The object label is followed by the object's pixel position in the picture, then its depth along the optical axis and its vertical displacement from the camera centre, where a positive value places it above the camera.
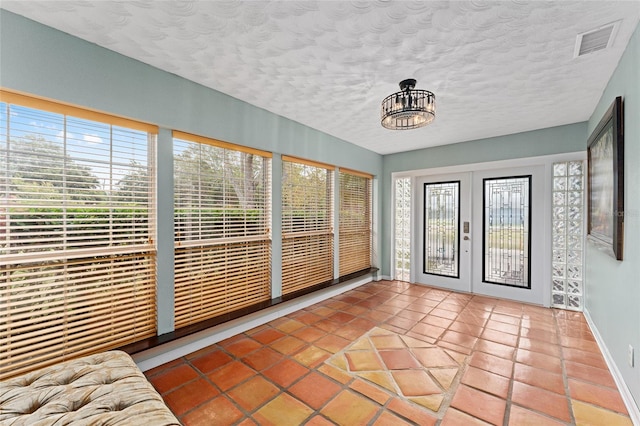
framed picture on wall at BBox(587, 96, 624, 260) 1.99 +0.25
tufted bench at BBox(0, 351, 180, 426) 1.23 -0.92
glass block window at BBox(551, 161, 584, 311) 3.60 -0.31
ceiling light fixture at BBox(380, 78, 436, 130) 2.20 +0.85
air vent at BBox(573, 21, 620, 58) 1.78 +1.19
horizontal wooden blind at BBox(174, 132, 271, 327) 2.58 -0.17
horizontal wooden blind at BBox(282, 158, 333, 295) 3.60 -0.19
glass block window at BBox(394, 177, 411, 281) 5.14 -0.34
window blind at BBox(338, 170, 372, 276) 4.60 -0.19
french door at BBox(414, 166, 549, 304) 3.94 -0.32
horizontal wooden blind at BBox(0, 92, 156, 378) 1.77 -0.18
